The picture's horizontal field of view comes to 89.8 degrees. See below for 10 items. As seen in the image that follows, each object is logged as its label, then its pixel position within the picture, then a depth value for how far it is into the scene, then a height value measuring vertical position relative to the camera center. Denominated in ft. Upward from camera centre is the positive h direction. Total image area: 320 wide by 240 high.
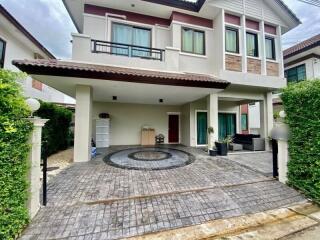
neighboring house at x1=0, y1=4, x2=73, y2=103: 26.44 +16.49
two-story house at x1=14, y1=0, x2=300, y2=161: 22.86 +12.61
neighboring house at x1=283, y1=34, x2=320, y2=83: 39.32 +17.36
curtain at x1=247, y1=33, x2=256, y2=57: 30.25 +15.34
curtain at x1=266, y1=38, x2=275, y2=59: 31.57 +15.30
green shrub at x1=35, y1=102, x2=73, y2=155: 25.38 -0.11
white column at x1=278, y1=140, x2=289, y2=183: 15.46 -3.33
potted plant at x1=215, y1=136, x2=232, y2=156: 26.02 -3.63
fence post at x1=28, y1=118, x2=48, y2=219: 9.68 -2.53
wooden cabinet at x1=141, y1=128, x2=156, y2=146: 36.91 -2.42
